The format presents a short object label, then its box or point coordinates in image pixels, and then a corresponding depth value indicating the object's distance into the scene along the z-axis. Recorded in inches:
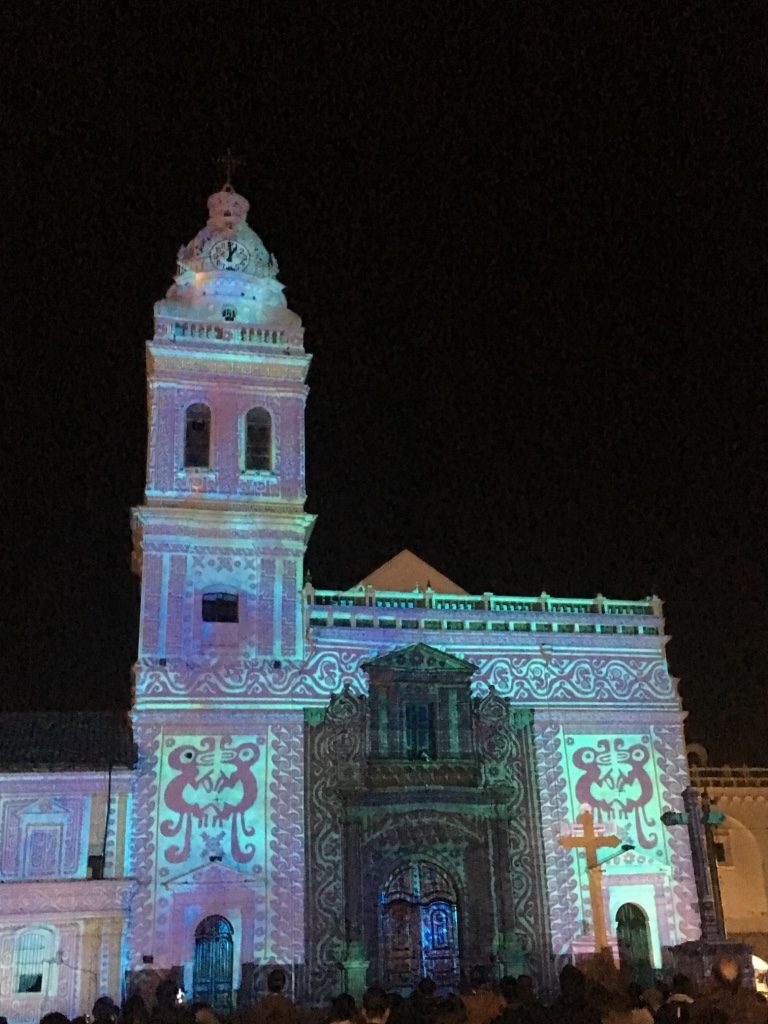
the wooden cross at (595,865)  881.8
